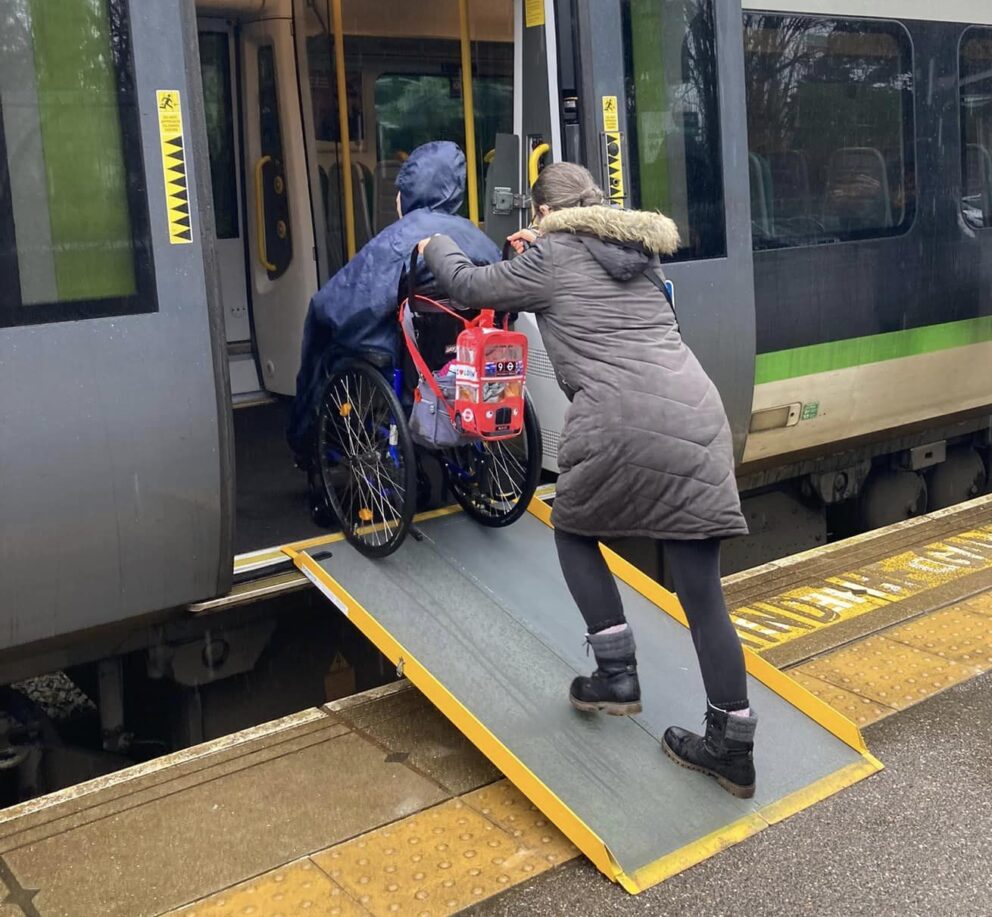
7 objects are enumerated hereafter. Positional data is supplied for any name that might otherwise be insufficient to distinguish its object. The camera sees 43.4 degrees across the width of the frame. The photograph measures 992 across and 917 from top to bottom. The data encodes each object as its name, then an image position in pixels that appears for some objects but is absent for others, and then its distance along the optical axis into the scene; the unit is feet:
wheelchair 13.20
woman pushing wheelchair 10.75
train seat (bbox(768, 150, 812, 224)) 17.61
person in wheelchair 13.47
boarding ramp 10.55
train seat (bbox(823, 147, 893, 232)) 18.38
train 11.03
